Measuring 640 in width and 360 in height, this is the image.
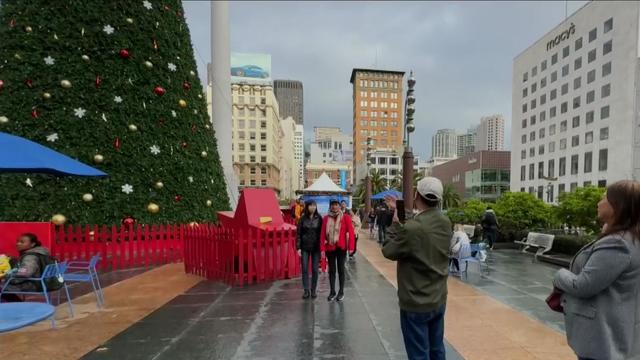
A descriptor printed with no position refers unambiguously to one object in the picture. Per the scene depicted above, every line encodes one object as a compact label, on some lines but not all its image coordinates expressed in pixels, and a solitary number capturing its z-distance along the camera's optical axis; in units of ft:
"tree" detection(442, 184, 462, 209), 172.76
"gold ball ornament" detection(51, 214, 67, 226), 26.86
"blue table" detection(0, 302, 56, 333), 9.13
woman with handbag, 6.55
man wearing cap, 8.68
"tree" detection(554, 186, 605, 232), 35.04
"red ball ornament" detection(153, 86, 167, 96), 31.63
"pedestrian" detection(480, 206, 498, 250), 42.27
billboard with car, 281.74
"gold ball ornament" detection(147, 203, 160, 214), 30.25
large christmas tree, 27.61
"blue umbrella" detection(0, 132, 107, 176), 13.12
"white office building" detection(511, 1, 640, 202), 148.66
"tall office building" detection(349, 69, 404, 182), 389.80
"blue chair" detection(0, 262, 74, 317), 15.37
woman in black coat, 20.03
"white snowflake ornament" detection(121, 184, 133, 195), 29.49
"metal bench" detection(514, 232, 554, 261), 34.27
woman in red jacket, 19.40
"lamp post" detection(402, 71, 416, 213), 28.95
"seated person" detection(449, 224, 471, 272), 26.30
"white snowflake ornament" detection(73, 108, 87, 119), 28.55
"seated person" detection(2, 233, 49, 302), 15.72
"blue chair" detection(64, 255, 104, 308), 17.76
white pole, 49.39
